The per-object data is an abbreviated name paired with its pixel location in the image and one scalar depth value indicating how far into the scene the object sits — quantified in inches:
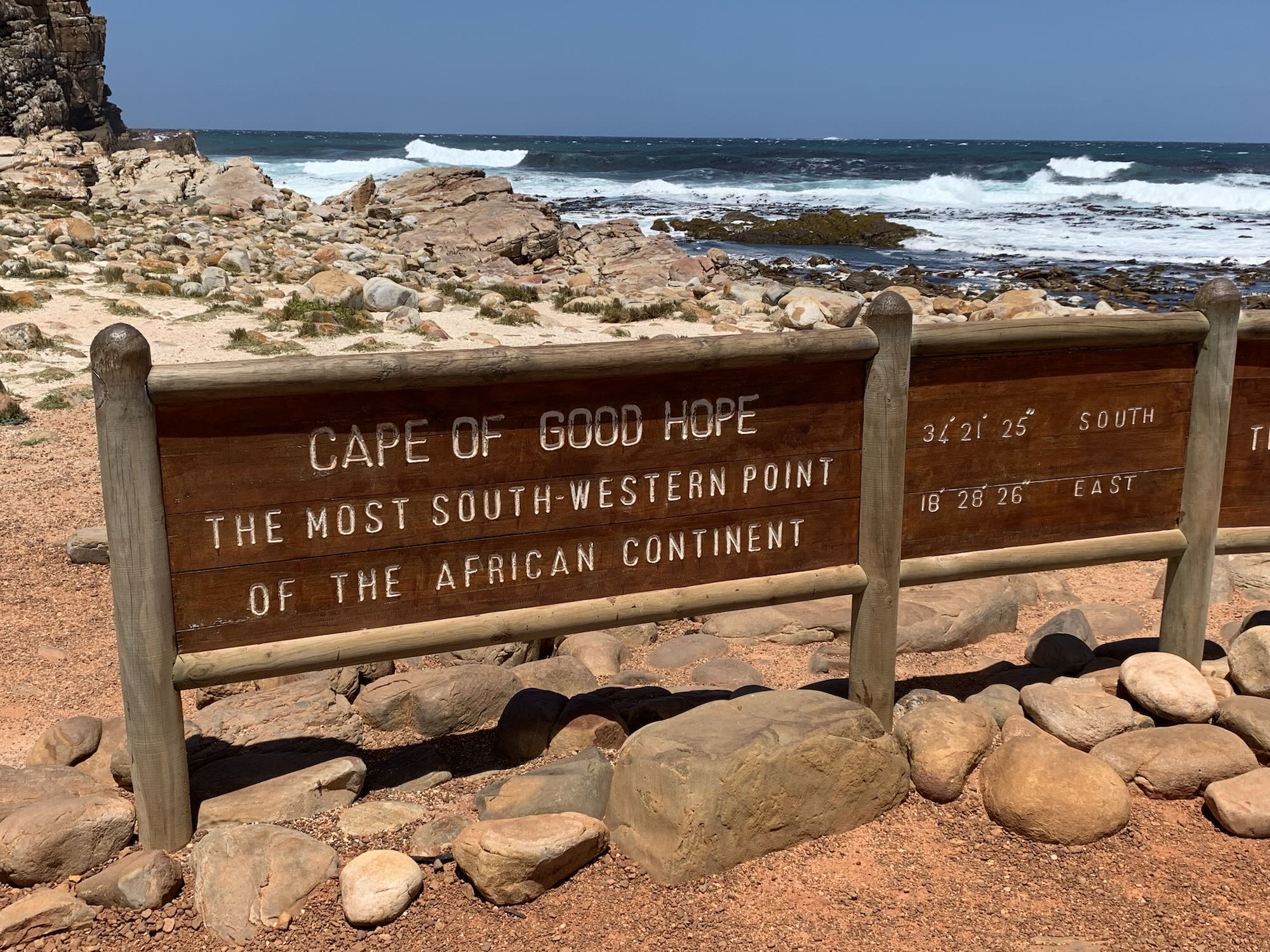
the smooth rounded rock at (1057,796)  144.3
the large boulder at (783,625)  236.4
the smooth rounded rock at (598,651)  215.8
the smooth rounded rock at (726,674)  205.9
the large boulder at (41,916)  124.3
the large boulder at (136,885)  130.3
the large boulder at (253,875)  128.3
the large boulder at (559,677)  194.9
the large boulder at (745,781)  135.0
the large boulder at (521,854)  130.6
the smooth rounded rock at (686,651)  221.8
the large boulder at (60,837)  134.0
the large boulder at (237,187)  1241.4
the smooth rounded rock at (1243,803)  143.9
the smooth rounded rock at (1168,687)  164.2
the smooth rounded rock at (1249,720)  158.9
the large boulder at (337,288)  618.8
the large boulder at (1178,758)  153.7
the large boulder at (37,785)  144.8
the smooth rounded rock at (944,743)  155.2
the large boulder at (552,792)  145.4
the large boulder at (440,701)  180.5
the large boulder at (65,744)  169.2
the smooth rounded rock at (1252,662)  171.8
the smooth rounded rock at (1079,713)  164.6
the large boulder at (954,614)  225.3
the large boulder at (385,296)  624.1
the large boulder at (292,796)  146.8
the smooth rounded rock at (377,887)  128.2
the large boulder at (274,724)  171.0
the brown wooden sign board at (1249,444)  178.1
